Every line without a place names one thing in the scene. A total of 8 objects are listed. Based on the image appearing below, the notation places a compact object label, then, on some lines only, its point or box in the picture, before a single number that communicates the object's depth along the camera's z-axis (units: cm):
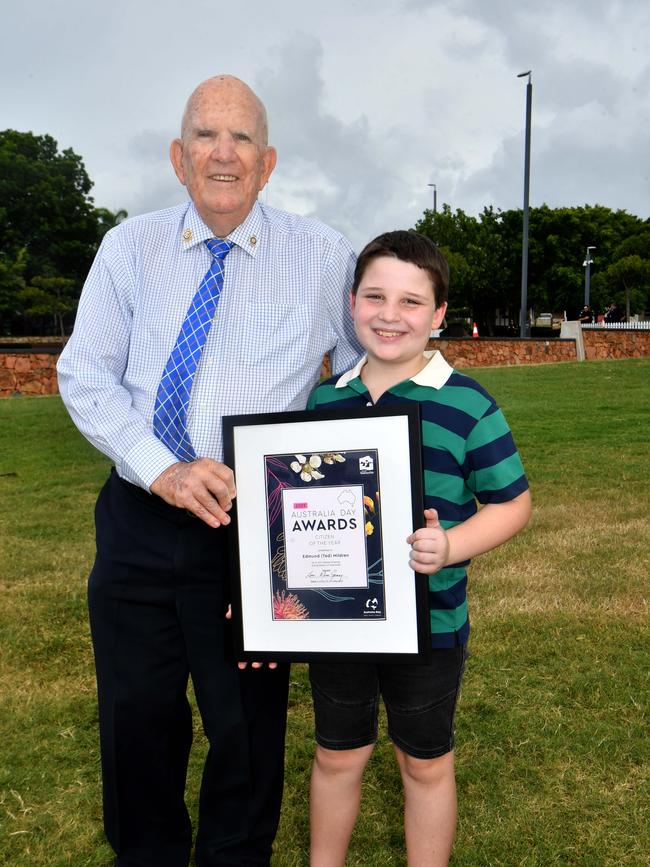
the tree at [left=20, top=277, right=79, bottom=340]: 4250
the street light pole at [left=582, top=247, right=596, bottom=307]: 4953
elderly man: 225
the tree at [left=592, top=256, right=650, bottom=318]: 4331
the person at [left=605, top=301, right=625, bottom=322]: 3568
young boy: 210
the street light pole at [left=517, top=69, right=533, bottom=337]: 2533
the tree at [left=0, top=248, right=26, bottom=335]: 4148
